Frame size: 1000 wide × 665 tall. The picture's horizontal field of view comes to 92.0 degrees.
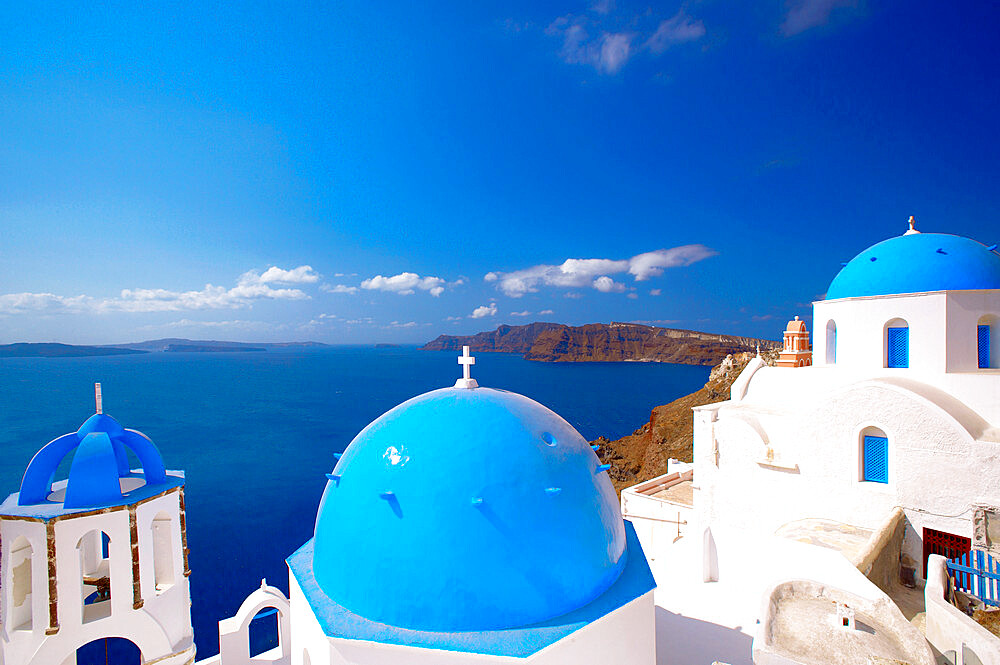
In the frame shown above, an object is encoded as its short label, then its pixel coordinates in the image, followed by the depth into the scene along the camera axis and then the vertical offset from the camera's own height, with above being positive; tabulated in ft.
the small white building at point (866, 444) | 26.25 -8.70
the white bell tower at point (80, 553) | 21.35 -9.81
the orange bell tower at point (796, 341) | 86.79 -3.43
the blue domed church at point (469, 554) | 13.47 -6.71
